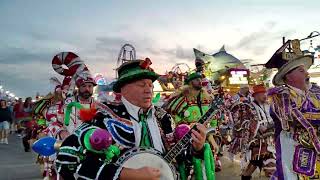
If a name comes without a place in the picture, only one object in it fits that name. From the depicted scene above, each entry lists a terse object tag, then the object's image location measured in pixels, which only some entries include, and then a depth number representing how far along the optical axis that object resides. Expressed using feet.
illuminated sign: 61.98
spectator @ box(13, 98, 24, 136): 34.93
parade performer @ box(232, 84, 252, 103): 21.75
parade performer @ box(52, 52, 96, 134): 12.40
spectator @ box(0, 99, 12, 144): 31.84
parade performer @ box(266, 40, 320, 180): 8.13
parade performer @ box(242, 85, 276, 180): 14.93
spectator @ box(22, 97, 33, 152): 30.02
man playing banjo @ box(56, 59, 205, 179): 5.49
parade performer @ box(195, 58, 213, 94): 16.97
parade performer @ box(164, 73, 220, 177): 15.69
